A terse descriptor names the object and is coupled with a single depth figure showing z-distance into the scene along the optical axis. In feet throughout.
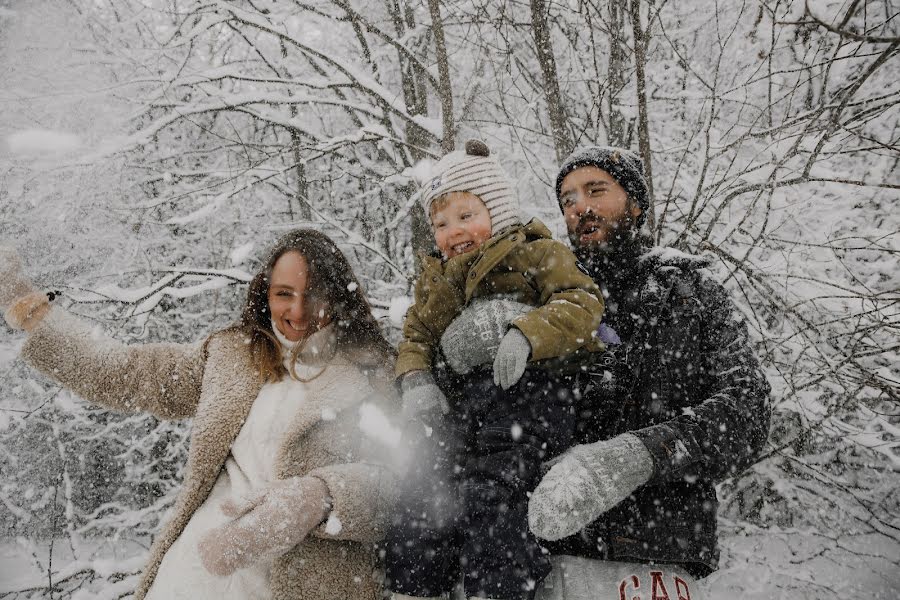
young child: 4.42
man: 4.44
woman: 4.96
